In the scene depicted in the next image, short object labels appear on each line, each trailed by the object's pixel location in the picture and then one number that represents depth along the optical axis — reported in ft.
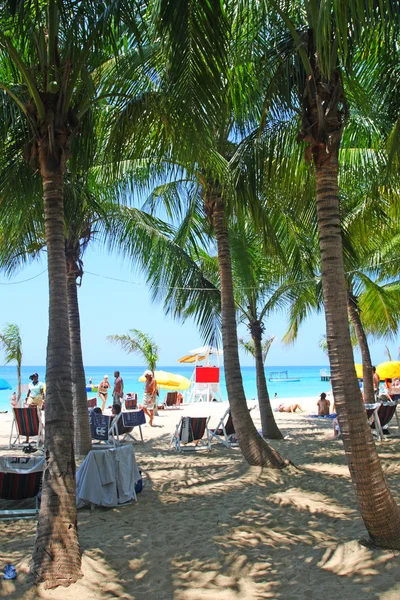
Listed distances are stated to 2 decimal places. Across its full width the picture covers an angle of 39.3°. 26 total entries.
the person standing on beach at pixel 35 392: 42.22
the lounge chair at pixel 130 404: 52.10
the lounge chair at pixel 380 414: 32.76
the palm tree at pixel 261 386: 35.81
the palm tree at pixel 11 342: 69.21
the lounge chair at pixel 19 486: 18.74
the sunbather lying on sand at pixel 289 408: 63.87
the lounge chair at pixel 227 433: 33.04
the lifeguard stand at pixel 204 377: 70.74
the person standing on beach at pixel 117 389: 44.04
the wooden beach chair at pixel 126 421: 33.58
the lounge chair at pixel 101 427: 32.55
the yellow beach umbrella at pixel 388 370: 70.85
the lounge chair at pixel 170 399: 67.05
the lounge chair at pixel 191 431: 32.17
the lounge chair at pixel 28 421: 32.19
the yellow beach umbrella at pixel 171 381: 81.45
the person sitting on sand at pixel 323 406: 53.06
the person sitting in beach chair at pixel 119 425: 34.21
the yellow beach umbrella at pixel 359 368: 87.05
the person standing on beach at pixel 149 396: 46.27
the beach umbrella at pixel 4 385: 85.50
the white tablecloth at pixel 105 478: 20.22
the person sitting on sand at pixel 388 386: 59.54
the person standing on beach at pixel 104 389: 56.08
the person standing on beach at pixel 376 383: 53.87
